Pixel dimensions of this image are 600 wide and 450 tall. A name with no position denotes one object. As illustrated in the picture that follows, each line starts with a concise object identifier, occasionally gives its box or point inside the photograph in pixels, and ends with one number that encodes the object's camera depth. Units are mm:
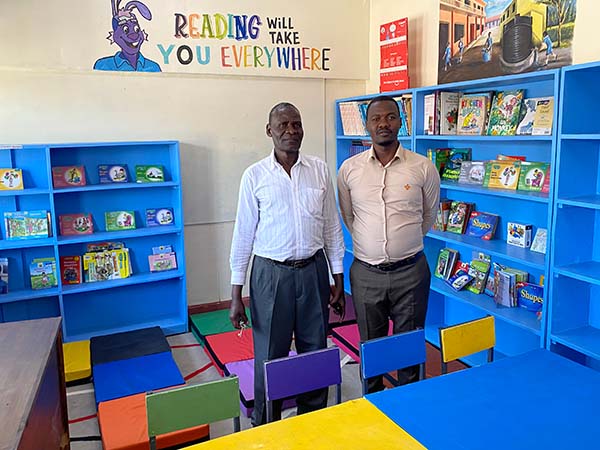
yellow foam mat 3338
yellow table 1473
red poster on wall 4047
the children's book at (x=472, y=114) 3340
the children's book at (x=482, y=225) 3428
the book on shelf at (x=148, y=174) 4020
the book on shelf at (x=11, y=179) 3575
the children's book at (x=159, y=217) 4156
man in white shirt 2404
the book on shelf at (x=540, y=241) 3072
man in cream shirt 2545
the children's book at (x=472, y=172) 3471
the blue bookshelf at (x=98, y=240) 3697
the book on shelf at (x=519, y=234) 3197
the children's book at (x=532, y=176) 3047
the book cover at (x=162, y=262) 4184
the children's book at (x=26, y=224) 3645
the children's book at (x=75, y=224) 3861
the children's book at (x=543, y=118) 2855
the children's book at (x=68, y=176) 3760
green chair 1662
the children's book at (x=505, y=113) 3121
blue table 1487
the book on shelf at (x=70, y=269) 3867
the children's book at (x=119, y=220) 4023
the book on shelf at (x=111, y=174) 3941
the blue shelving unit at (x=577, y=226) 2623
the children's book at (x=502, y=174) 3197
